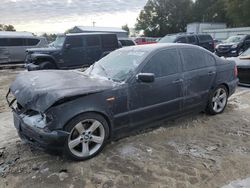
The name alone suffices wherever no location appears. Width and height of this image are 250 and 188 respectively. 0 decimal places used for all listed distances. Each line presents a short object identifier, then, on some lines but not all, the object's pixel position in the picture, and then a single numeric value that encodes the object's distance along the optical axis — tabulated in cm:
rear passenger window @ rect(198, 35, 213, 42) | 1209
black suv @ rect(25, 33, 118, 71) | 855
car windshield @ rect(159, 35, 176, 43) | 1131
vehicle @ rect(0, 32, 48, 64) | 1166
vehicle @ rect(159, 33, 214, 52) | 1121
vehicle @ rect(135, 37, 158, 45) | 1814
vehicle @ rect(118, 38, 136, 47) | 1173
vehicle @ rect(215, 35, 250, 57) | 1287
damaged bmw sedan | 259
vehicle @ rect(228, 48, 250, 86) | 558
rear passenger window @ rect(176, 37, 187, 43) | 1114
